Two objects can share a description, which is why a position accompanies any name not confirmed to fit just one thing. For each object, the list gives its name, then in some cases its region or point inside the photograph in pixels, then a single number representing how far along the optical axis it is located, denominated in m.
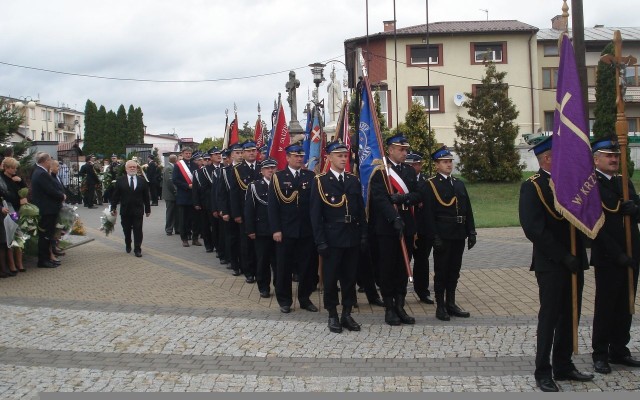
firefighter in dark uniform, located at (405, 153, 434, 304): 8.83
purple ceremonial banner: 5.68
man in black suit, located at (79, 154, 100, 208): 25.06
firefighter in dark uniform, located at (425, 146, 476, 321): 8.27
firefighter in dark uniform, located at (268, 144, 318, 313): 8.86
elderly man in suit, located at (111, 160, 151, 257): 13.63
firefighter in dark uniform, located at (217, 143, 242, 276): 11.57
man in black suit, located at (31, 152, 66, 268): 12.07
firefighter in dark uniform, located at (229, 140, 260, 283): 10.91
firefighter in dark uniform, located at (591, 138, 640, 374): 6.10
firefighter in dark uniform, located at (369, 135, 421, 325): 8.03
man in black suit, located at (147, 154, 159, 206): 25.77
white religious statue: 23.55
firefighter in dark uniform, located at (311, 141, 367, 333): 7.84
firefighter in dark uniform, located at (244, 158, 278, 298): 9.65
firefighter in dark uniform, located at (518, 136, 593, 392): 5.65
